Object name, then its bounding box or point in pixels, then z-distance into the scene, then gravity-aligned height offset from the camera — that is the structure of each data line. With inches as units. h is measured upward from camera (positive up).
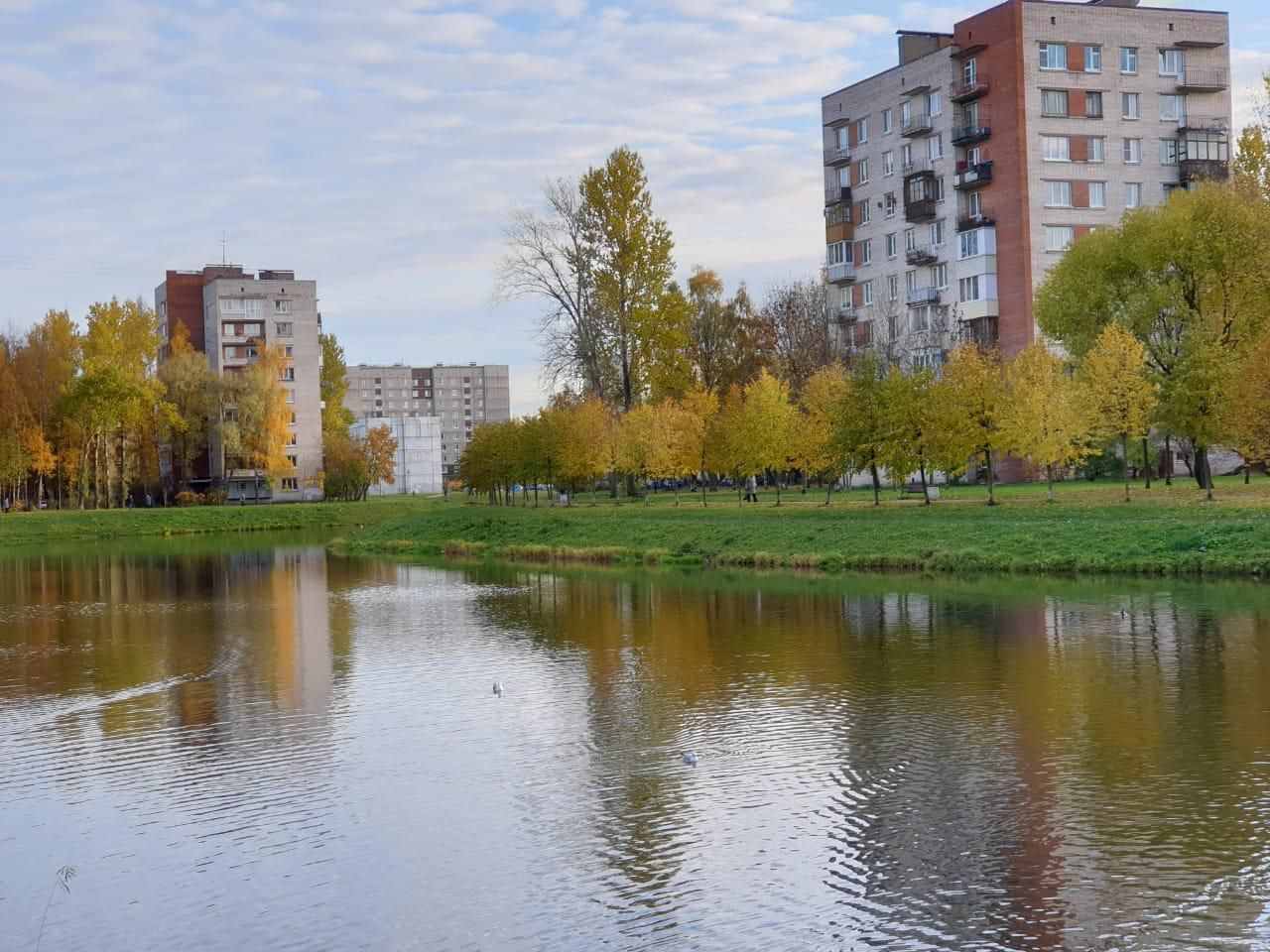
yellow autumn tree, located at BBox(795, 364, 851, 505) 2517.2 +70.3
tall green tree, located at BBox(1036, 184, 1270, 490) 2114.9 +282.1
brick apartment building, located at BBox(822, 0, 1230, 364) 3201.3 +761.3
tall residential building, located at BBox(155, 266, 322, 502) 5113.2 +544.5
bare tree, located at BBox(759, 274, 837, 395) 3464.6 +360.3
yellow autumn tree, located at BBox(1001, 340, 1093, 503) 2165.4 +67.5
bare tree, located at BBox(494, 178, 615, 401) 3095.5 +364.1
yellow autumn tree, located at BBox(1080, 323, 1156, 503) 2128.4 +101.3
